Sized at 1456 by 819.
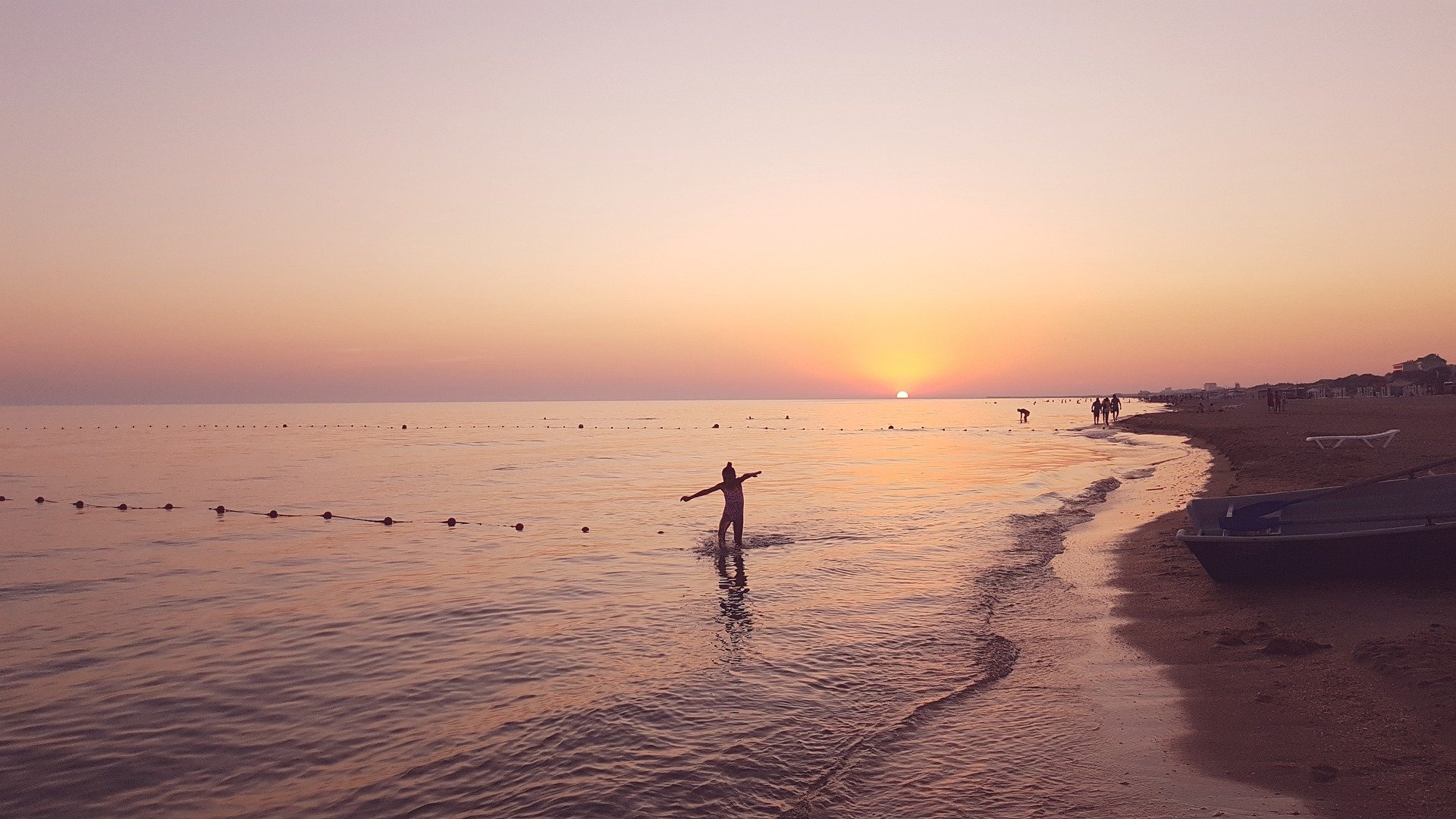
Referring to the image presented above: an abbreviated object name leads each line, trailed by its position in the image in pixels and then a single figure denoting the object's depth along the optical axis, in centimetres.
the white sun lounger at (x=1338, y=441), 3243
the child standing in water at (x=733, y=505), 2217
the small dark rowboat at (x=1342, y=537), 1254
